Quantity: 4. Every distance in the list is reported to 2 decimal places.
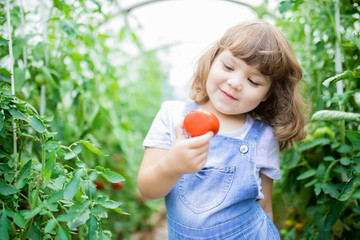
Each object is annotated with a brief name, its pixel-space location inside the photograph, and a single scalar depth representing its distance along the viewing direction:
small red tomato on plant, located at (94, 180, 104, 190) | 1.77
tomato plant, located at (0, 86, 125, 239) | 0.73
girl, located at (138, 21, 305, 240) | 0.95
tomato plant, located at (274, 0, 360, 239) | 1.07
